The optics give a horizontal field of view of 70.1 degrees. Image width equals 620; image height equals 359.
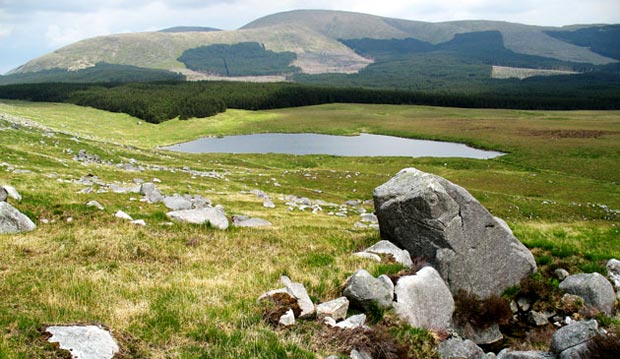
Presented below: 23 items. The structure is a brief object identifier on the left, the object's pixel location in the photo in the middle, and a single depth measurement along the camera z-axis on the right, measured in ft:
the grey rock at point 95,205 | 75.58
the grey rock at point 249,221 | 89.35
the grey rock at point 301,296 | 39.45
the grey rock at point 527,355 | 38.63
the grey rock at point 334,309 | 40.70
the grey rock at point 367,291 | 43.62
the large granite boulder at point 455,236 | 57.36
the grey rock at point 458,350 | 40.66
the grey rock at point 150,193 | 102.53
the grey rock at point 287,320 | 37.65
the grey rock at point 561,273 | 61.62
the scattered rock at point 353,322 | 39.15
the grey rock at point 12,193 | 72.97
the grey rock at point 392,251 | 56.54
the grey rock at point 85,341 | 29.96
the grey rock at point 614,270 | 60.75
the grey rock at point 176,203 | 94.79
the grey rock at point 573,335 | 37.91
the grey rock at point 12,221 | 60.75
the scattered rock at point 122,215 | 71.51
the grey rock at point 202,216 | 72.64
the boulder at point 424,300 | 44.83
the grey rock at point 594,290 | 55.01
